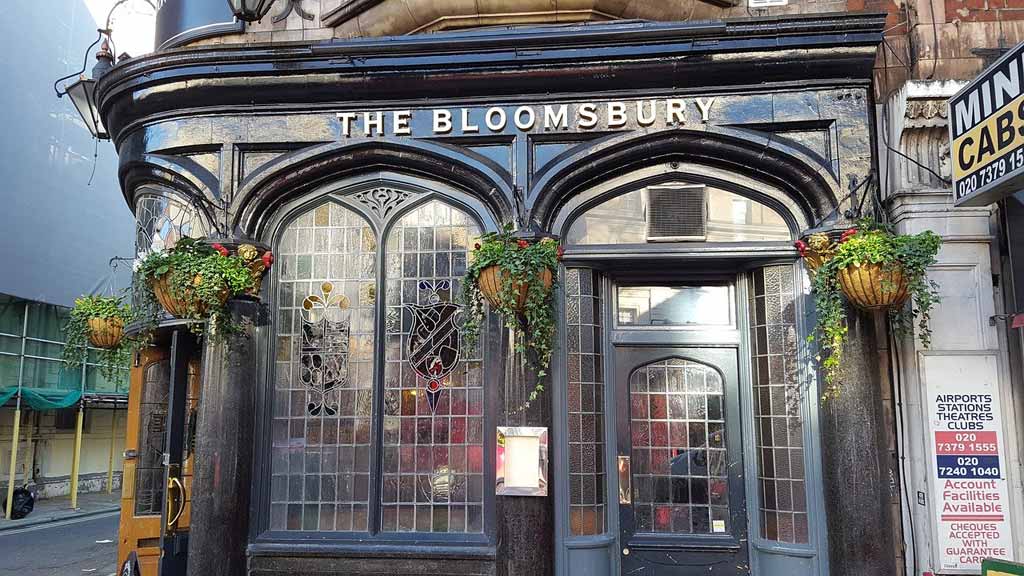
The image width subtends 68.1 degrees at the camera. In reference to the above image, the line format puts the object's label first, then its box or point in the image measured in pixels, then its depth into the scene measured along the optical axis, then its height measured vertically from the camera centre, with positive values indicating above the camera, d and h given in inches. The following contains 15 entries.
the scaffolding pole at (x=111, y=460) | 845.8 -46.0
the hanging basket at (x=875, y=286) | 222.4 +37.8
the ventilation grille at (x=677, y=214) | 263.0 +69.9
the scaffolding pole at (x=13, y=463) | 647.8 -35.9
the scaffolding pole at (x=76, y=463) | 724.0 -40.7
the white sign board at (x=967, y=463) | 231.5 -14.7
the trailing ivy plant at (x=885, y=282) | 221.5 +41.1
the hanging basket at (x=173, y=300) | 252.7 +39.5
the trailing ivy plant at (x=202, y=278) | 251.8 +46.9
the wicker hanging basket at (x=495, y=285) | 239.1 +41.2
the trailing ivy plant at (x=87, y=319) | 309.7 +40.9
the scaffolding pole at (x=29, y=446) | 764.0 -26.1
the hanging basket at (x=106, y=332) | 309.7 +35.6
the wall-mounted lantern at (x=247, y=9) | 274.2 +146.9
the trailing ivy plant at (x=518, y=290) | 238.2 +40.1
